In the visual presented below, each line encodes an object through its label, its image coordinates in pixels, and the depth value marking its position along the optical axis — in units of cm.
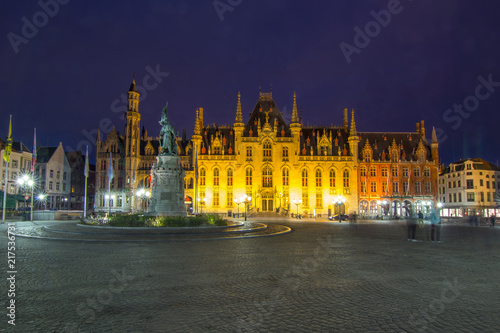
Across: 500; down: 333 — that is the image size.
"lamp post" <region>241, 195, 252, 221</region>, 6374
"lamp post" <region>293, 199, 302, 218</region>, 6688
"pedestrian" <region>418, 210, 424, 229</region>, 2616
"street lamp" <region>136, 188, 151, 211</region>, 6190
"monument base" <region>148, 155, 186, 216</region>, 3038
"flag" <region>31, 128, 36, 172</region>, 3549
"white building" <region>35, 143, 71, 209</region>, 7438
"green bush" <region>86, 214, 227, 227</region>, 2548
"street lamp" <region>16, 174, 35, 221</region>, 3800
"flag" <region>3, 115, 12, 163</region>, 3425
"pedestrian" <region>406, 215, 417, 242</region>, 2261
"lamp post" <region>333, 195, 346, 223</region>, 6575
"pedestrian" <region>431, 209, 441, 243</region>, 2187
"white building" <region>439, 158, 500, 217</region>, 6888
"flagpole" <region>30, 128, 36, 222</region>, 3549
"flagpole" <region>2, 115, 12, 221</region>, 3425
